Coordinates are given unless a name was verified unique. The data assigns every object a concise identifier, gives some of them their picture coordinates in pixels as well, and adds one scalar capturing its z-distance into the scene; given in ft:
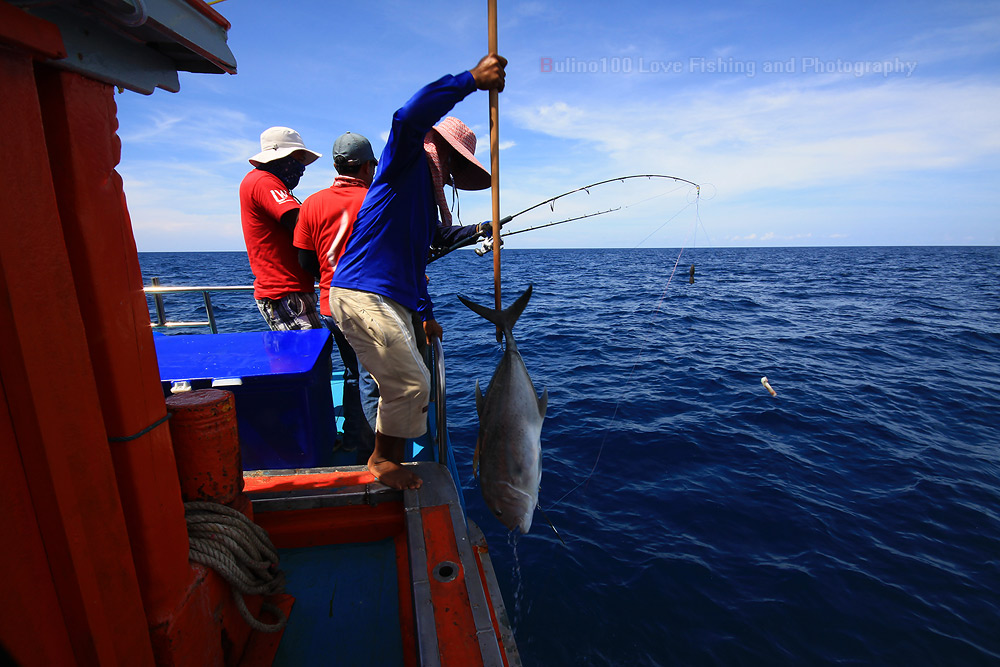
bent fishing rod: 10.56
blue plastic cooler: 9.95
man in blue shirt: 8.54
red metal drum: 6.22
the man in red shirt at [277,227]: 12.14
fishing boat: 3.59
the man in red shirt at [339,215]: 10.82
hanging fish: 8.13
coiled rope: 6.09
